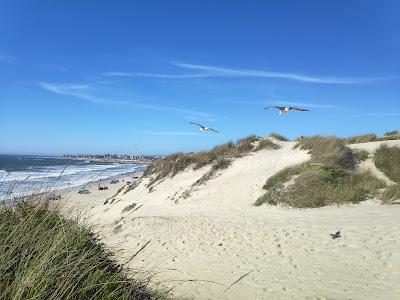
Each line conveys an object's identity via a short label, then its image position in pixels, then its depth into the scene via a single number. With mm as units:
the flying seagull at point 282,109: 8664
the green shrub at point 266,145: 23391
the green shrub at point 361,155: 17422
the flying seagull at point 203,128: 9045
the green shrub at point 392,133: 28891
